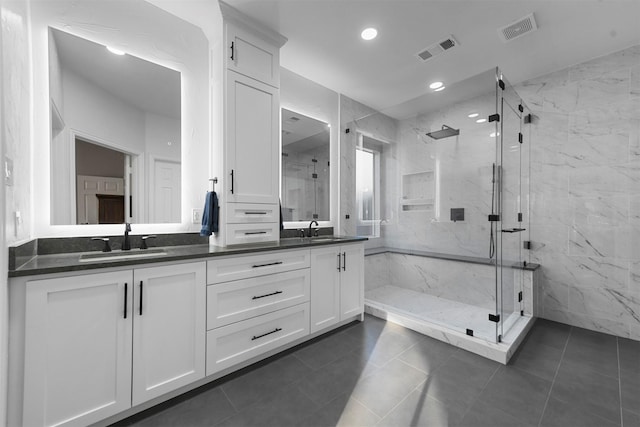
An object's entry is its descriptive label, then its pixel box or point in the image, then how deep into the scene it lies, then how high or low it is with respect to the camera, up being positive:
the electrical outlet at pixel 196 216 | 2.23 -0.04
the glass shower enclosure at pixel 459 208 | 2.56 +0.04
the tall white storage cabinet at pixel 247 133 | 2.13 +0.67
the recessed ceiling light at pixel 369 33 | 2.29 +1.58
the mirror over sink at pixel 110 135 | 1.72 +0.55
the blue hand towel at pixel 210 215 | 2.07 -0.03
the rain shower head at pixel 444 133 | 3.45 +1.06
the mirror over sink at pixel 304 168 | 2.96 +0.52
